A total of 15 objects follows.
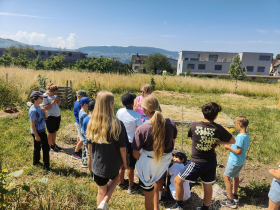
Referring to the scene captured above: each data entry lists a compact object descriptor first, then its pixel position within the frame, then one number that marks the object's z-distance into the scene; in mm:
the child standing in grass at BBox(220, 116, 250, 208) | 2678
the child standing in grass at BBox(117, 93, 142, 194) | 2825
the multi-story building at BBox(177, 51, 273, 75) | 49938
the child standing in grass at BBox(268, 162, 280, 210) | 2168
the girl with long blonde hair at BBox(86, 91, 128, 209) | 2072
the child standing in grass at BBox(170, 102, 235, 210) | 2304
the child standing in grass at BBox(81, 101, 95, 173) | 2621
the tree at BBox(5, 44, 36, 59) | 72562
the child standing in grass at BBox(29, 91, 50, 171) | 3183
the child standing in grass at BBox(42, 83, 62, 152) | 4000
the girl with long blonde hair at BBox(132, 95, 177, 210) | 2139
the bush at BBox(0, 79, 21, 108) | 8166
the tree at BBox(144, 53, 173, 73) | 62812
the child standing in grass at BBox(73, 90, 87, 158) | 3971
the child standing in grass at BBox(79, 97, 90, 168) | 3496
